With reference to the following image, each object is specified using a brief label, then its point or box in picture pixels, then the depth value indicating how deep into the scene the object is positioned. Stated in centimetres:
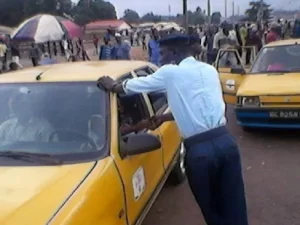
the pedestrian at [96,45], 2193
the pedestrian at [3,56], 998
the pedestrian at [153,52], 931
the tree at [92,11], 5727
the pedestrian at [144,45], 2302
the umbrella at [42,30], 993
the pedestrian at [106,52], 887
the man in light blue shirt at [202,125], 236
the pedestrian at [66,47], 1466
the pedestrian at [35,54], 1326
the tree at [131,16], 8185
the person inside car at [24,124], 257
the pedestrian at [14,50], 1408
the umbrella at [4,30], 2308
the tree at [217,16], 7098
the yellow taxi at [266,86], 513
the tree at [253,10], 6453
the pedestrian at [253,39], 1434
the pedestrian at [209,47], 1174
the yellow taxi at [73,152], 193
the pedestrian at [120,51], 883
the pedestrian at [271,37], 1371
